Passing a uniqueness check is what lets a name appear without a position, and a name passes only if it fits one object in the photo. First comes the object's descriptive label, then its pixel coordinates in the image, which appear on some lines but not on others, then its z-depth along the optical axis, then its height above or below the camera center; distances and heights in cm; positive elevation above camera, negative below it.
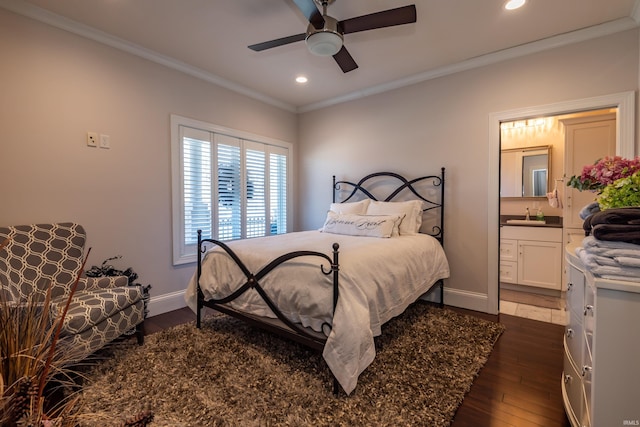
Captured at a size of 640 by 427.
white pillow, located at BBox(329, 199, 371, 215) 363 +2
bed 176 -51
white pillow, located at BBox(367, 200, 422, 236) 326 -4
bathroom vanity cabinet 373 -64
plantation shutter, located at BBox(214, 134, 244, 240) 370 +28
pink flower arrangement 151 +20
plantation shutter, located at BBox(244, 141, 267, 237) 406 +28
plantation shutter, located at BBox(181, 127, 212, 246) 335 +31
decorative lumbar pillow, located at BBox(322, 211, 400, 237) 294 -17
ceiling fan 186 +127
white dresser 107 -55
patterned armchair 188 -58
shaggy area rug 161 -113
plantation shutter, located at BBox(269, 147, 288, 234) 442 +31
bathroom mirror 429 +58
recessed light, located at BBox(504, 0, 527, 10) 221 +159
